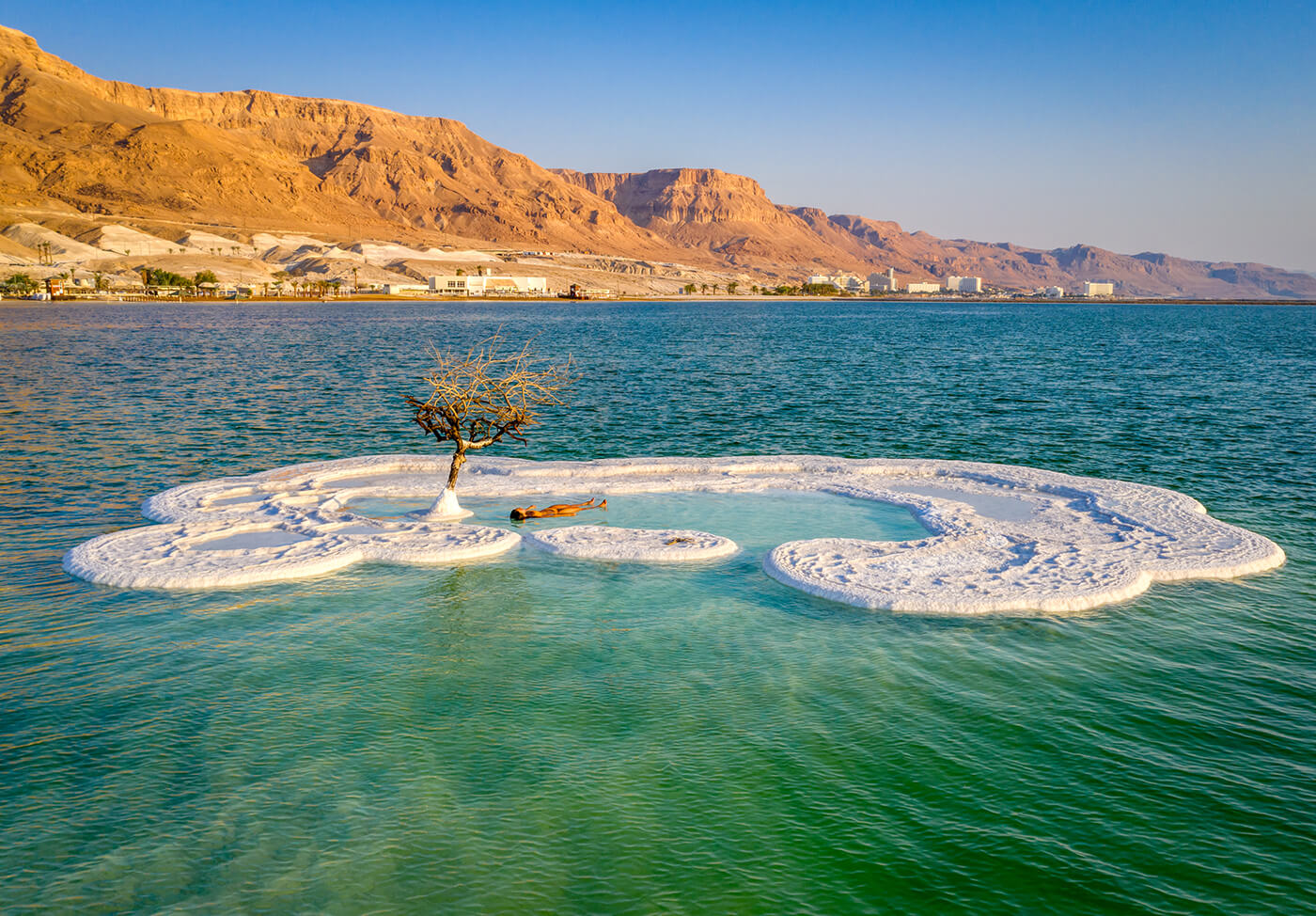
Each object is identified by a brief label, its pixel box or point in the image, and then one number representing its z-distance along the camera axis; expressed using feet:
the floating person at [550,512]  81.87
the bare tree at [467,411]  80.38
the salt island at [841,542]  62.95
